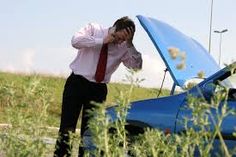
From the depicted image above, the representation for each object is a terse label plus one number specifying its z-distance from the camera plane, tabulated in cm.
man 780
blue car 649
